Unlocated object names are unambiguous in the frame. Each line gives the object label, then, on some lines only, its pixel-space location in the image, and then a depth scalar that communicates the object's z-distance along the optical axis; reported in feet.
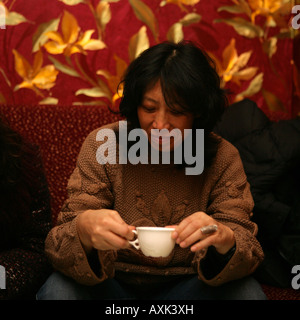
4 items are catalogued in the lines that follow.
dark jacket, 5.09
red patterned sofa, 5.49
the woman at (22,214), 4.07
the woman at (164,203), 3.68
